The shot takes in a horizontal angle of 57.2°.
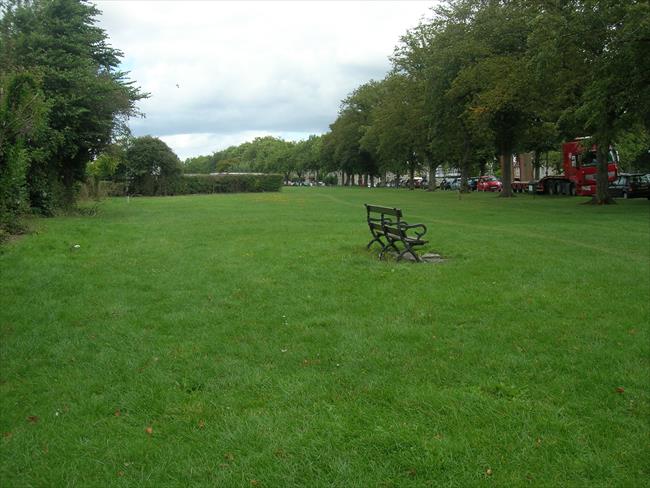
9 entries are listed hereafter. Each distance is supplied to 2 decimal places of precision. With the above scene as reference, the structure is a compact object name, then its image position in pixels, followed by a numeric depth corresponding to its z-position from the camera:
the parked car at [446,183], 73.60
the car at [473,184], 65.38
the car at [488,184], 59.28
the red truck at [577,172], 37.38
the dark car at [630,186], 35.59
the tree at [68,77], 21.31
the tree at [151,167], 54.28
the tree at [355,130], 82.75
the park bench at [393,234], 11.10
